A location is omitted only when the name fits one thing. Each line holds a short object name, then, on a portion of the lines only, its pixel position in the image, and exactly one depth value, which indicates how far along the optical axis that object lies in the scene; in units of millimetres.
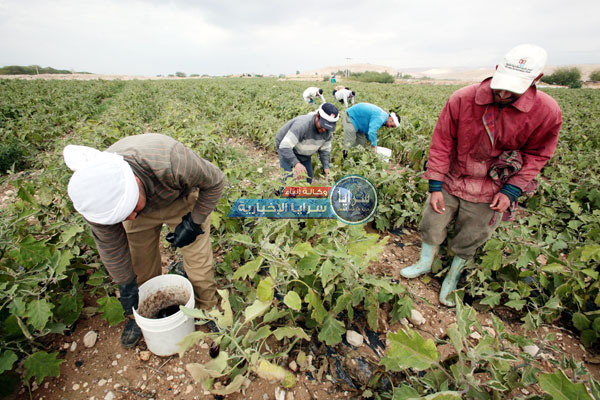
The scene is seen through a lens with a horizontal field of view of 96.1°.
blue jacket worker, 4199
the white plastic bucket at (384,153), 3752
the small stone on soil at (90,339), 1872
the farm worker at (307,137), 3055
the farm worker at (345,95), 6309
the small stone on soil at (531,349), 1886
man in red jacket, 1665
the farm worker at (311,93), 6398
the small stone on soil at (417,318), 2045
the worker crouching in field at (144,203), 1260
